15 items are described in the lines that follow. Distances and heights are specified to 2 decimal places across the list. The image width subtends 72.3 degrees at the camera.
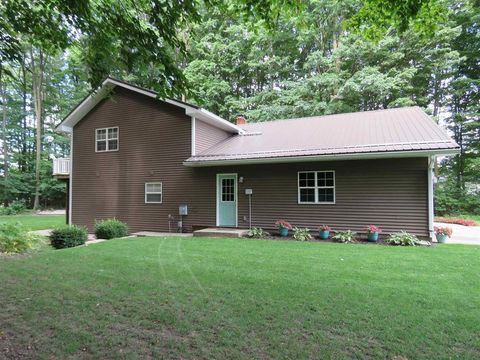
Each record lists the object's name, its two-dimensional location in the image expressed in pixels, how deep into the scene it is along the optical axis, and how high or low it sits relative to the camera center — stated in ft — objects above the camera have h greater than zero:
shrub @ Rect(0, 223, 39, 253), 24.52 -3.49
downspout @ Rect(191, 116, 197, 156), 38.73 +6.70
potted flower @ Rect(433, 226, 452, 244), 30.19 -3.98
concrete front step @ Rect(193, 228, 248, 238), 33.28 -4.11
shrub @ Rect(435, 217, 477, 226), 46.63 -4.44
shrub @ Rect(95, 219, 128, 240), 33.04 -3.71
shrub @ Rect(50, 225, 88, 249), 27.40 -3.72
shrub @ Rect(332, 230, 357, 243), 30.53 -4.18
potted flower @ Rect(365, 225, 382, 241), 30.01 -3.67
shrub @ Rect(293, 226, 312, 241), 31.63 -4.15
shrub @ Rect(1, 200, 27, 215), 74.48 -3.54
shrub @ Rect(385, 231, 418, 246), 28.50 -4.15
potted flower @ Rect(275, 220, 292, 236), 33.45 -3.54
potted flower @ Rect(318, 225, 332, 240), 32.01 -3.88
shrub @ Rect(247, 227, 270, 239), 33.09 -4.10
